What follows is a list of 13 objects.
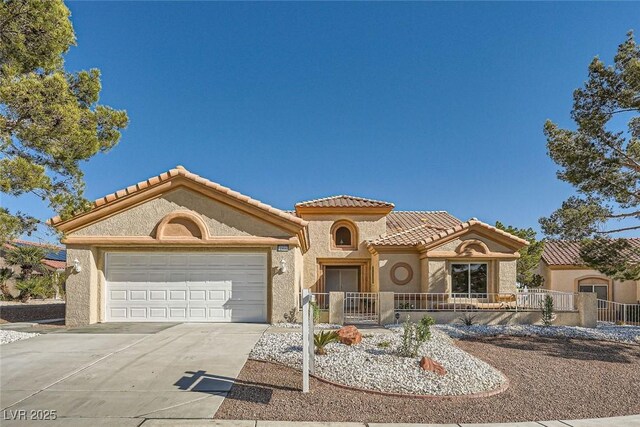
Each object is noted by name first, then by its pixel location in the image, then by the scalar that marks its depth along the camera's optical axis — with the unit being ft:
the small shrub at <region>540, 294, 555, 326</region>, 50.60
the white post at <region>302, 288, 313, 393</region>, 24.46
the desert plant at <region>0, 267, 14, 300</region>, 86.99
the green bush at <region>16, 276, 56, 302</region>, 86.63
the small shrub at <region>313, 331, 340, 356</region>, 31.22
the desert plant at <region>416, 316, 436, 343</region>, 30.76
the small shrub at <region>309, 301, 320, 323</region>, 45.40
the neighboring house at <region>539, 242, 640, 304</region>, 86.28
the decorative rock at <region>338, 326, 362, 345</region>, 33.94
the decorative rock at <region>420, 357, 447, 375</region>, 27.40
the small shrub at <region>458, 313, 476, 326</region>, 50.09
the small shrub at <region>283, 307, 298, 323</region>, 47.29
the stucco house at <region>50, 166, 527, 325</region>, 46.93
